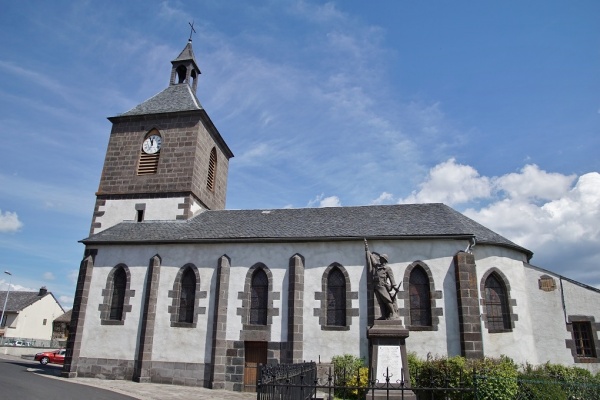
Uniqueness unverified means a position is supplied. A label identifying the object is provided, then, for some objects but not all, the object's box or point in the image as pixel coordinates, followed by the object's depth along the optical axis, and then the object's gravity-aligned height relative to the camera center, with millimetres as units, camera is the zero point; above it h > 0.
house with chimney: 48156 +1277
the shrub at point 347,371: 14406 -1231
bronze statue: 11062 +1207
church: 16328 +1467
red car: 28239 -1910
